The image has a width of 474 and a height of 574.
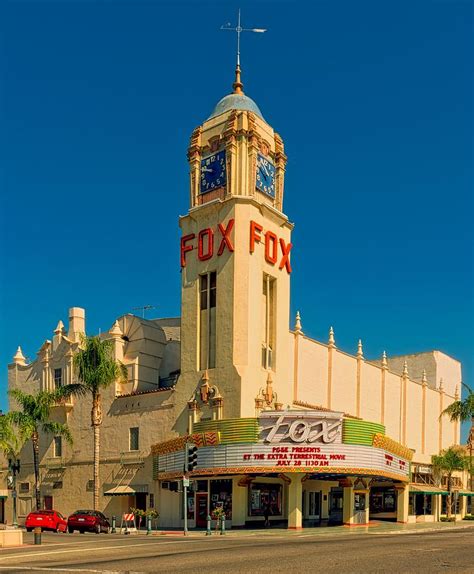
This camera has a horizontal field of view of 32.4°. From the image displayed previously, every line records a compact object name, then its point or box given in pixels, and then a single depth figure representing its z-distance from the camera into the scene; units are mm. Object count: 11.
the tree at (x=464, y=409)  75062
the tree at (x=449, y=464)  77938
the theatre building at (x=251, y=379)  48562
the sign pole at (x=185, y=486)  43312
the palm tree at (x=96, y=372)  57156
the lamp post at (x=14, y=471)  63250
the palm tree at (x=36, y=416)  61500
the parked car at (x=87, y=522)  46281
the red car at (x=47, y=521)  47781
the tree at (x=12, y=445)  61000
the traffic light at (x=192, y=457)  43188
